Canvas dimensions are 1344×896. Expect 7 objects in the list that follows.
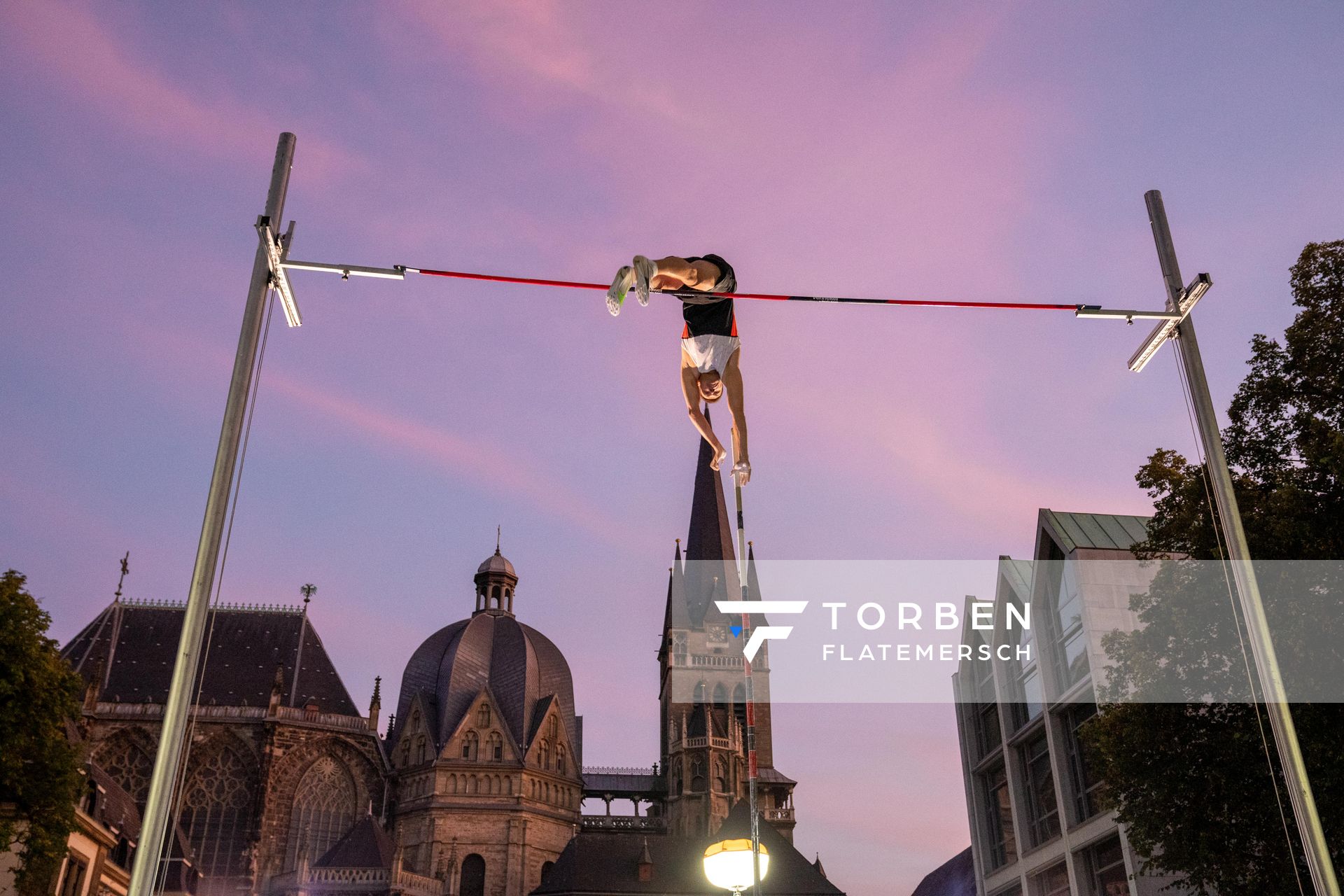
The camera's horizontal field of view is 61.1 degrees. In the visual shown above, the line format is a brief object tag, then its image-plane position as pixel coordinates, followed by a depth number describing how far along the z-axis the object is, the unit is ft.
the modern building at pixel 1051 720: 89.56
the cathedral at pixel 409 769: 156.46
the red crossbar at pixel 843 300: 29.94
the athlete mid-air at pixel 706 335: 23.65
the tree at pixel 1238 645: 48.67
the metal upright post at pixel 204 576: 23.26
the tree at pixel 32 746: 67.51
